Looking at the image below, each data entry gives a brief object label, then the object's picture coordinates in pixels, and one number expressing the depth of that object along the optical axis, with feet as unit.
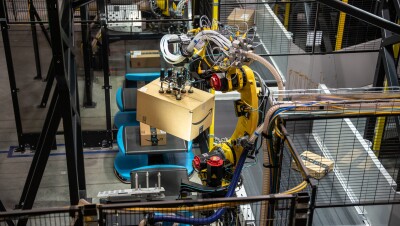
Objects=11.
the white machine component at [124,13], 29.23
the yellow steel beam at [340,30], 28.40
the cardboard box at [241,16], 30.60
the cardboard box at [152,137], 23.79
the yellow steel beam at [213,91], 20.89
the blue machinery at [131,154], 24.13
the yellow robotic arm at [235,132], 18.53
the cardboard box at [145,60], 28.86
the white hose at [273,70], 17.51
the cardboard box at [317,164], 18.92
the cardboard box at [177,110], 20.80
